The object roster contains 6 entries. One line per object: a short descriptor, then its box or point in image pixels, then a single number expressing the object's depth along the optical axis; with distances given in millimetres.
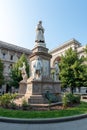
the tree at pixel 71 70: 29222
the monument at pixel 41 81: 15105
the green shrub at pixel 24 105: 11837
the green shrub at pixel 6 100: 12516
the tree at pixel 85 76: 27566
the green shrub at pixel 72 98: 14016
